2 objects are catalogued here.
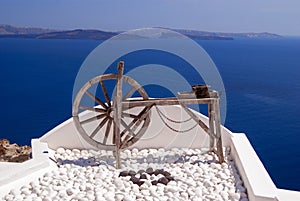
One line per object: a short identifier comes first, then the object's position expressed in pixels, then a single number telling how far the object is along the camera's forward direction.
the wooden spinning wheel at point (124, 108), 5.09
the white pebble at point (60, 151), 5.65
